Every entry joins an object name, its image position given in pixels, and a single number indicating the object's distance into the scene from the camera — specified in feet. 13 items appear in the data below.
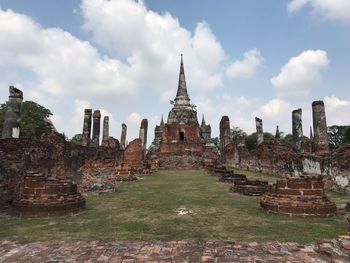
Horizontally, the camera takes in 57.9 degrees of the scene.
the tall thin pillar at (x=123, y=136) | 104.83
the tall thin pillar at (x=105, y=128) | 85.51
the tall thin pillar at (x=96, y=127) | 68.64
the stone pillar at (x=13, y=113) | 31.80
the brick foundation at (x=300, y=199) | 19.30
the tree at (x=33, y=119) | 99.76
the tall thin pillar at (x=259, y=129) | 75.51
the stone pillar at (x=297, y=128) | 51.70
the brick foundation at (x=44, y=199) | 19.58
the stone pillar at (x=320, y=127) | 42.37
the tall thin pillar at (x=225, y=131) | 93.12
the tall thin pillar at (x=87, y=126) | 62.39
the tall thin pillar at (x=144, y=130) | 103.96
